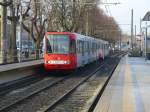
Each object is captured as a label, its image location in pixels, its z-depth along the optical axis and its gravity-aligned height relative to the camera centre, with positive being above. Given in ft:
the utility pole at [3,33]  80.44 +3.19
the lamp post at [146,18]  176.07 +13.98
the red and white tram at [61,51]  72.09 -1.02
